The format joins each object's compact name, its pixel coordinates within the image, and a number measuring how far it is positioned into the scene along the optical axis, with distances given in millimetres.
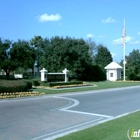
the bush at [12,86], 20578
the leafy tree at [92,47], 82494
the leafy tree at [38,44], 54550
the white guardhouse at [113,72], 56094
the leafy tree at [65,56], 45188
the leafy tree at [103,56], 82000
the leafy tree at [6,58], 39369
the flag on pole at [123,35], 49109
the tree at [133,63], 54269
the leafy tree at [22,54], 41438
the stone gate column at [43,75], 36656
